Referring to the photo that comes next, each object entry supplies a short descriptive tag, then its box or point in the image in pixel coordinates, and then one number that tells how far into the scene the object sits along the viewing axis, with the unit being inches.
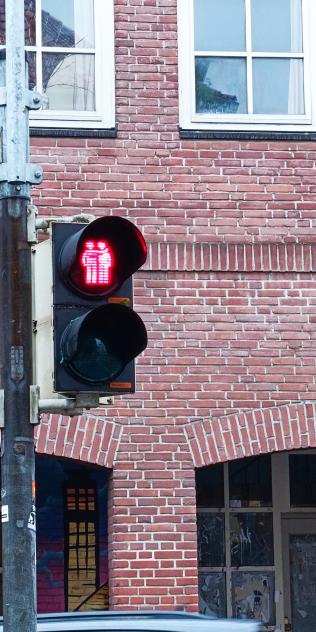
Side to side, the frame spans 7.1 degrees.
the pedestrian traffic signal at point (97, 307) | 446.1
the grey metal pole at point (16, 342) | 438.5
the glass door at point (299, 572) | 1017.5
